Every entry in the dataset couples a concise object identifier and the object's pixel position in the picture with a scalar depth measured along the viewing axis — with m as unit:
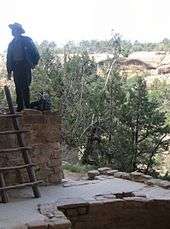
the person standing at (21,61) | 8.79
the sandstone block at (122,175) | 10.12
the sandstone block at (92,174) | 10.46
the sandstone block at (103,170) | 10.80
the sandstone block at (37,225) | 5.70
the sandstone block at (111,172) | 10.60
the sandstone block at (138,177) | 9.76
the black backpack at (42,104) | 8.95
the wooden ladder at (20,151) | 7.33
